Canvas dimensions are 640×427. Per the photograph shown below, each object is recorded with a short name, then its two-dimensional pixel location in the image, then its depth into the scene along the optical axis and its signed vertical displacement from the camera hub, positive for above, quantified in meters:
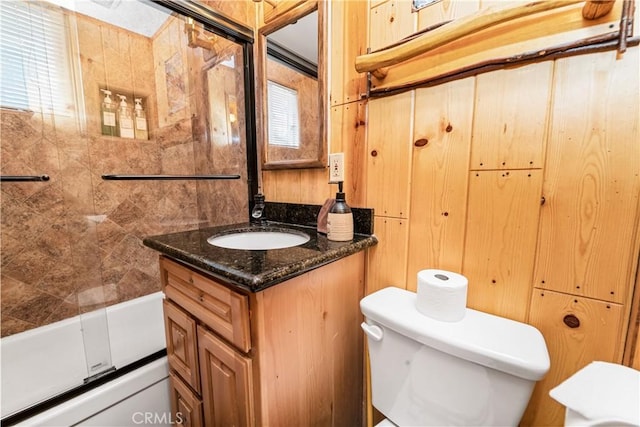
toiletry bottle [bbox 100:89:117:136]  1.52 +0.40
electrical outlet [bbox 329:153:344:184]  0.98 +0.05
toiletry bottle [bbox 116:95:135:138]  1.58 +0.38
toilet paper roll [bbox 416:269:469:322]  0.65 -0.30
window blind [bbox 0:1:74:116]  1.24 +0.62
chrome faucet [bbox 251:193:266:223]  1.24 -0.13
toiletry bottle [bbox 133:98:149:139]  1.64 +0.39
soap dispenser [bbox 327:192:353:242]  0.88 -0.14
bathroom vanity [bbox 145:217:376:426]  0.64 -0.44
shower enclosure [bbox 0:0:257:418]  1.28 +0.22
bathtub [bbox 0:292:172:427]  0.90 -0.83
